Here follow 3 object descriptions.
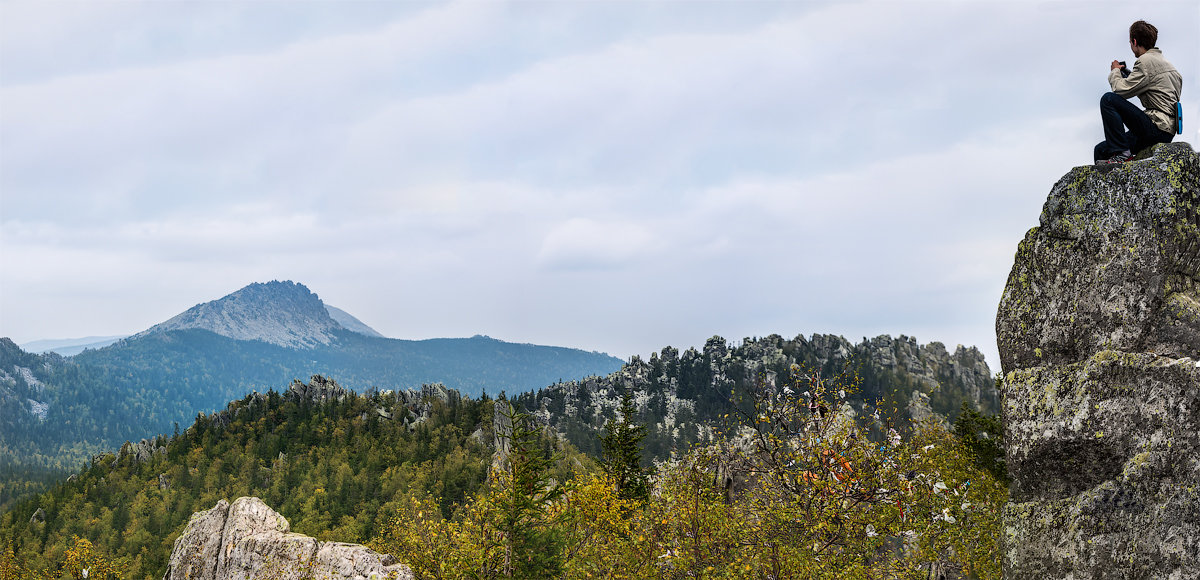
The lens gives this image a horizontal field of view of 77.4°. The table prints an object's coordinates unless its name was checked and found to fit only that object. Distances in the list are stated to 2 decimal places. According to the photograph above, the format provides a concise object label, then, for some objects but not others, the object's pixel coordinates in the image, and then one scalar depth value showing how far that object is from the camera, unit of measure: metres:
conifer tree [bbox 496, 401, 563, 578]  33.00
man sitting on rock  16.86
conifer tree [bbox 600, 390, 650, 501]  59.53
